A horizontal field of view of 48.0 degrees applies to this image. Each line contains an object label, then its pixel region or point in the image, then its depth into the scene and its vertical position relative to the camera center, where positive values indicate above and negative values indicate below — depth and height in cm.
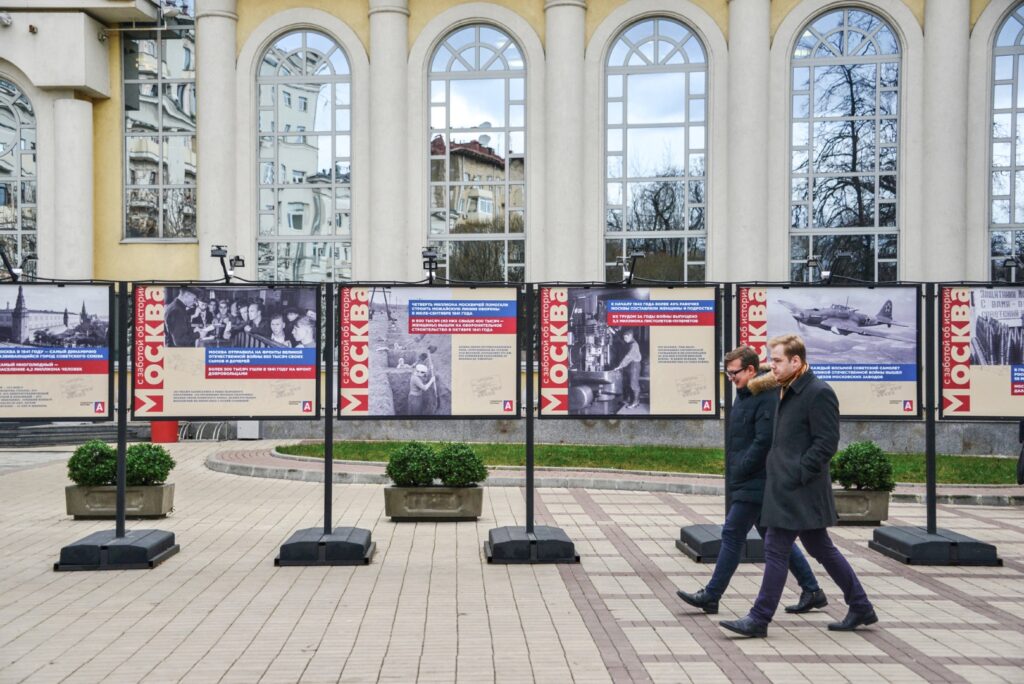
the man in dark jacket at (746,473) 848 -116
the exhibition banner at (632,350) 1143 -32
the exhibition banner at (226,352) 1120 -36
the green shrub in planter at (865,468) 1359 -177
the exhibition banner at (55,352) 1105 -36
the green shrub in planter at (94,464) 1373 -179
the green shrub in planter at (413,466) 1371 -179
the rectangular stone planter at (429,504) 1378 -225
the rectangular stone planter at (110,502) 1392 -228
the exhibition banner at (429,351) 1134 -34
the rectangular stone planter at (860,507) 1366 -224
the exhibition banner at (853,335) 1140 -16
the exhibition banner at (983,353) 1151 -34
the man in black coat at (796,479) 779 -110
